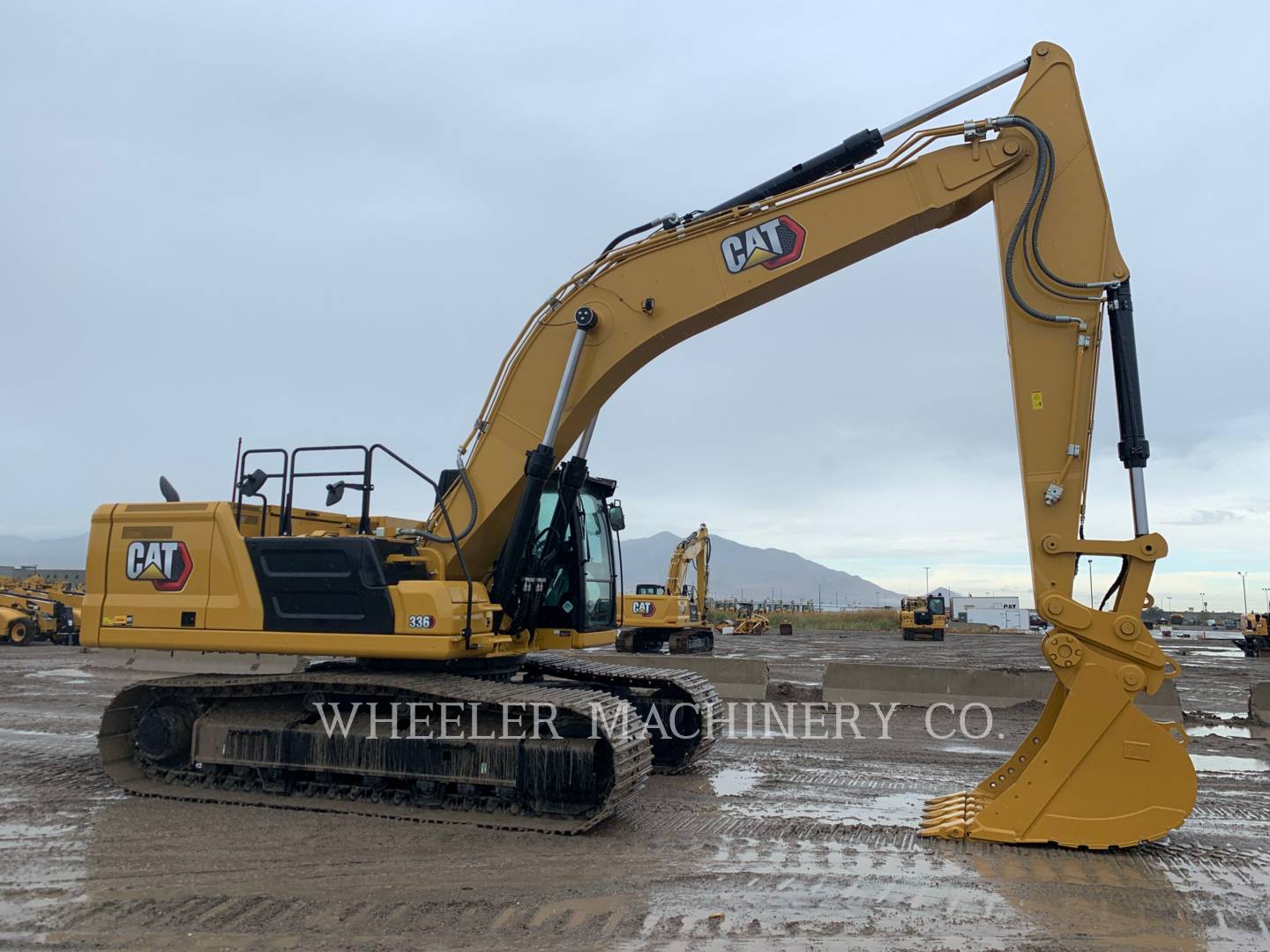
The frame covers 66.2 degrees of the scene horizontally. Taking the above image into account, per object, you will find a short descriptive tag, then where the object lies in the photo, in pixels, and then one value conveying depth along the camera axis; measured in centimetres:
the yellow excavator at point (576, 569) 630
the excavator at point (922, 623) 4112
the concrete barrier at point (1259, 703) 1206
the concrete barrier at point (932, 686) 1281
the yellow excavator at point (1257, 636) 3119
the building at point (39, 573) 5155
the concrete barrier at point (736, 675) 1420
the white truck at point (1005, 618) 7019
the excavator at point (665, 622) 2580
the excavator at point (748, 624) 4338
